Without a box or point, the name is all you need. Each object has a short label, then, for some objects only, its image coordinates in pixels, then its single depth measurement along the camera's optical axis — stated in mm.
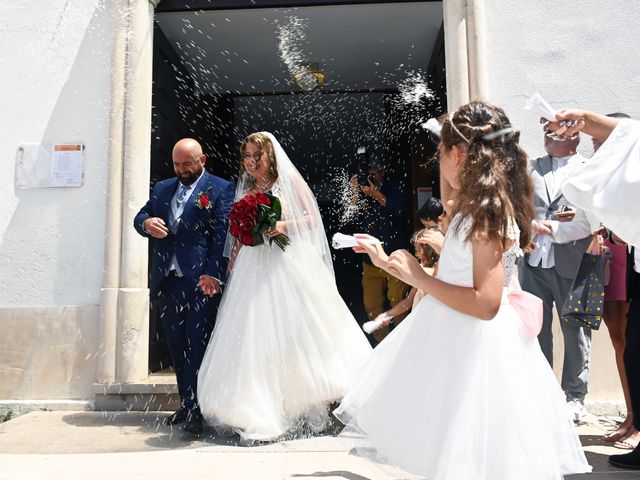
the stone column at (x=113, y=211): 5164
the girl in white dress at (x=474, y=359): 2074
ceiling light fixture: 8469
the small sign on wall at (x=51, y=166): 5422
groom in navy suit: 4367
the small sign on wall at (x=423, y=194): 7934
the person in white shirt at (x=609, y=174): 2336
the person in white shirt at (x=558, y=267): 4215
